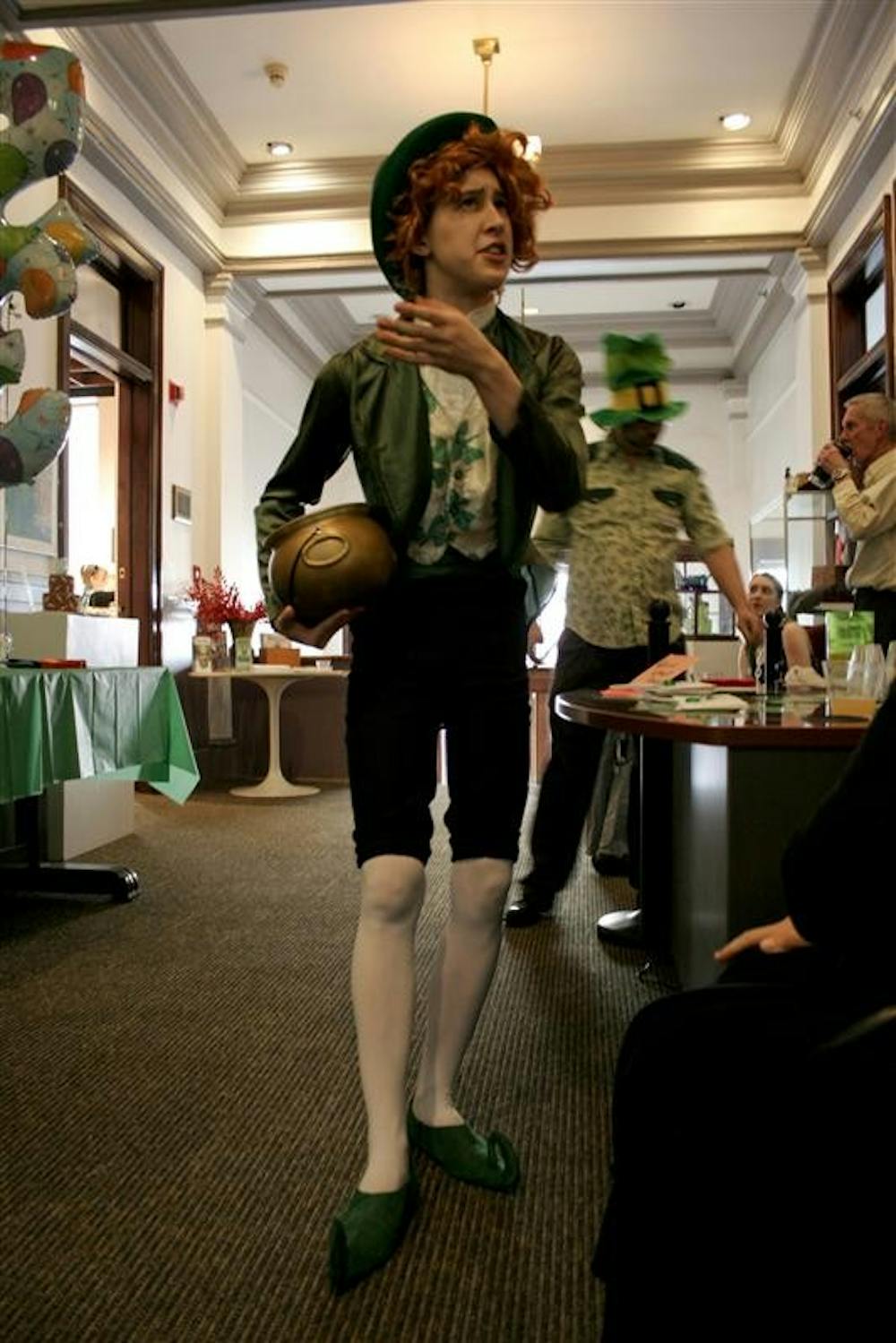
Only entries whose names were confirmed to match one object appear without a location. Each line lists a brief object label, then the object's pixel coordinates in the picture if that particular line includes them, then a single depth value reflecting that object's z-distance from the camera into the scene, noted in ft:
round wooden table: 4.68
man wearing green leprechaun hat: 9.58
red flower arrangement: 21.49
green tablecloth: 9.05
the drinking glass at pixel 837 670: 7.16
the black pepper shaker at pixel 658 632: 9.01
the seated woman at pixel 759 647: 10.46
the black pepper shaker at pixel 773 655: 7.81
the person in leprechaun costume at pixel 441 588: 4.47
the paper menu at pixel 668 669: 7.41
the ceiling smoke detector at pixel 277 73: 18.57
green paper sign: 7.30
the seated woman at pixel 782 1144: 2.12
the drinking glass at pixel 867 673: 6.14
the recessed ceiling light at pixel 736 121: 20.29
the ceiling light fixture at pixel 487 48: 17.74
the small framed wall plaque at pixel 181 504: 22.02
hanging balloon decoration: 10.51
